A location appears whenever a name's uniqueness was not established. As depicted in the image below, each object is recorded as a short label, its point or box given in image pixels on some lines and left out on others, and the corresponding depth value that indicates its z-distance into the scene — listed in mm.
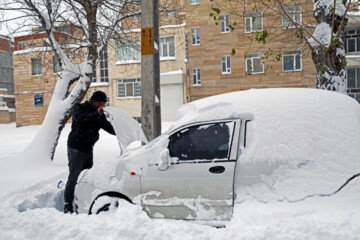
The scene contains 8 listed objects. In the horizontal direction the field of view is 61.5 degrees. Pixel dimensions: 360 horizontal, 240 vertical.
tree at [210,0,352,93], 7164
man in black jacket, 4598
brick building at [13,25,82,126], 27797
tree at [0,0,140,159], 8367
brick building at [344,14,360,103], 23016
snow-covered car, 2988
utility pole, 5719
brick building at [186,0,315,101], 21625
